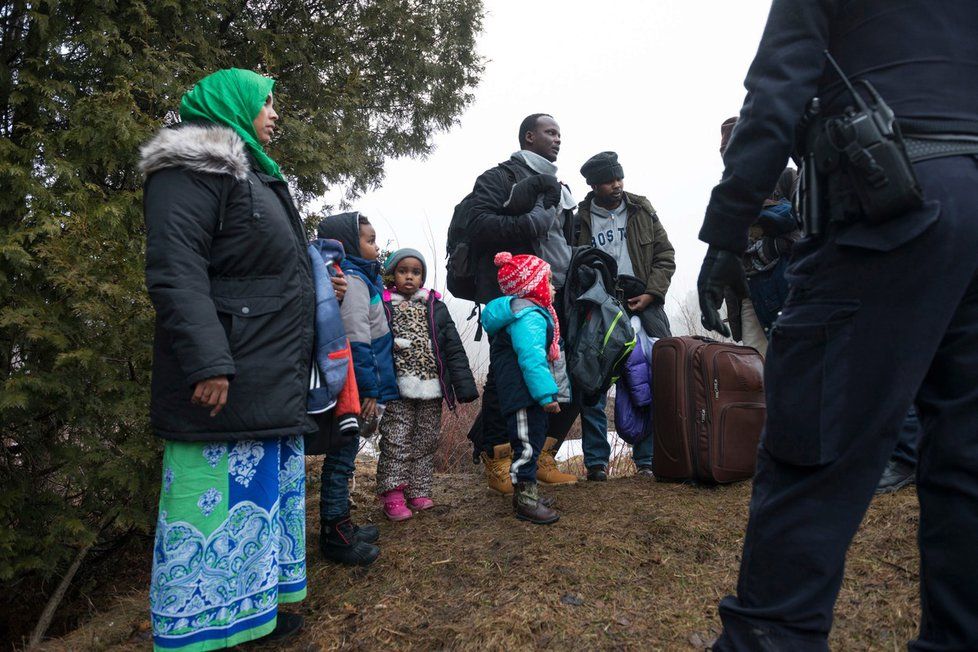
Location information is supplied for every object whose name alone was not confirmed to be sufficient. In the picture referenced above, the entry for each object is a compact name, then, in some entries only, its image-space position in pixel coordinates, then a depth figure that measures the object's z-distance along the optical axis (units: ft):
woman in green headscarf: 6.46
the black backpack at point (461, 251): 12.37
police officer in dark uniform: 4.34
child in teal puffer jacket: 10.39
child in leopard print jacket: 11.51
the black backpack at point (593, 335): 11.66
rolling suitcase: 11.82
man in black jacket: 11.86
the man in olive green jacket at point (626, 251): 13.58
